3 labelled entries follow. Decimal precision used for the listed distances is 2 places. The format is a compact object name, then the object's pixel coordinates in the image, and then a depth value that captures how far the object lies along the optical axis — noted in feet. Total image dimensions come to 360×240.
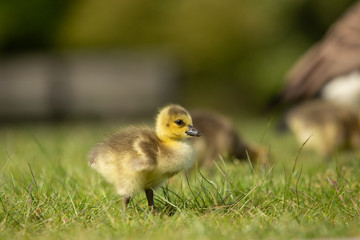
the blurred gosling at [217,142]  29.68
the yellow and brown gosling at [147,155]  18.84
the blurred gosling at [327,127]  34.17
